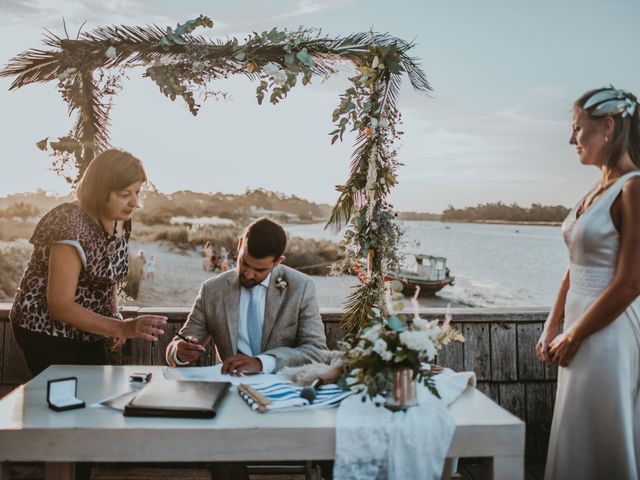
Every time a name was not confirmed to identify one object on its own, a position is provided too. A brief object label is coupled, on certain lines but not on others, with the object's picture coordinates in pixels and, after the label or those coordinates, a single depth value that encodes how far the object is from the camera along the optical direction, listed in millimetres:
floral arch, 2869
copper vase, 1725
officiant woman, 2195
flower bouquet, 1681
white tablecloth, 1626
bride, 2057
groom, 2498
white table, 1622
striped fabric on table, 1792
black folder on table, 1705
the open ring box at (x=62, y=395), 1770
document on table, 2090
